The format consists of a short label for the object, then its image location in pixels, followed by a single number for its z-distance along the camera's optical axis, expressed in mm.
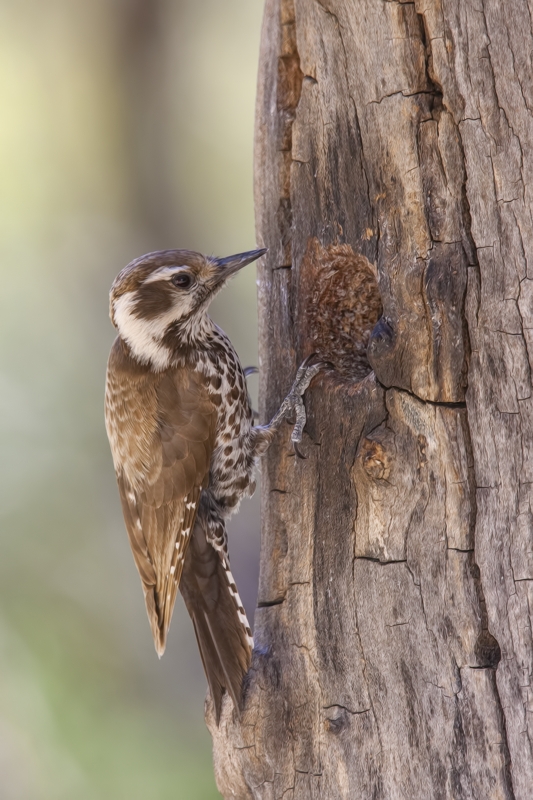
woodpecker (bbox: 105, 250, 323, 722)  6285
